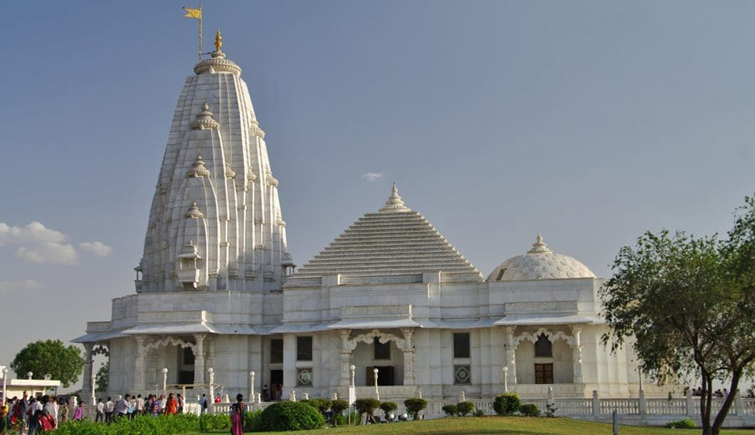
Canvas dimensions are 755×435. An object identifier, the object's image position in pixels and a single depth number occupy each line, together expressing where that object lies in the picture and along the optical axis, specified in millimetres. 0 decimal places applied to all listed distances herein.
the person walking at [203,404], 44109
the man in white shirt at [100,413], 42156
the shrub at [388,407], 41438
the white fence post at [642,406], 40969
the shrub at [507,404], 39594
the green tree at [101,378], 102250
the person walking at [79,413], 36750
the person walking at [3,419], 29688
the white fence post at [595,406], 40875
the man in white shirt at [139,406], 40750
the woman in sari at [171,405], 37125
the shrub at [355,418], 39644
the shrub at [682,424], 39569
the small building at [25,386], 48431
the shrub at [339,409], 38938
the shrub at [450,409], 40062
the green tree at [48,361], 97312
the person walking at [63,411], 39344
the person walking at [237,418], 27859
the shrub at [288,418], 34719
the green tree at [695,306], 30391
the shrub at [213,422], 35719
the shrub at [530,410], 39125
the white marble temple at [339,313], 53750
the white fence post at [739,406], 40156
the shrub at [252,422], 35094
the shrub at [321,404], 39469
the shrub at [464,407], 39844
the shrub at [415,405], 40656
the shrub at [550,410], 39688
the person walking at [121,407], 37906
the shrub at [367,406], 40656
